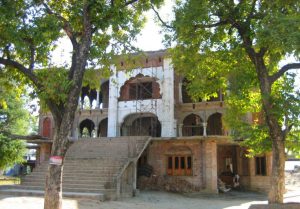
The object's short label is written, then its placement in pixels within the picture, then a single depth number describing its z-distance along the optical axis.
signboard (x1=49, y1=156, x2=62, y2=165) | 9.05
